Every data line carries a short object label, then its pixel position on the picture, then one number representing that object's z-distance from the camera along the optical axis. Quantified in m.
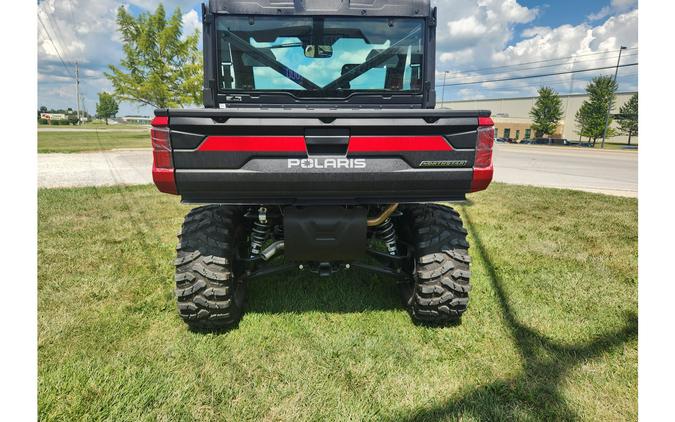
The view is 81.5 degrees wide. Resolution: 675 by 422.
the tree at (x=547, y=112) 54.38
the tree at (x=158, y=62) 24.20
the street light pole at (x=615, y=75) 36.06
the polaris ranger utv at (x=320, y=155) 2.26
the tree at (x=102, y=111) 60.03
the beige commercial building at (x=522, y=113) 59.25
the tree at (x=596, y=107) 46.06
